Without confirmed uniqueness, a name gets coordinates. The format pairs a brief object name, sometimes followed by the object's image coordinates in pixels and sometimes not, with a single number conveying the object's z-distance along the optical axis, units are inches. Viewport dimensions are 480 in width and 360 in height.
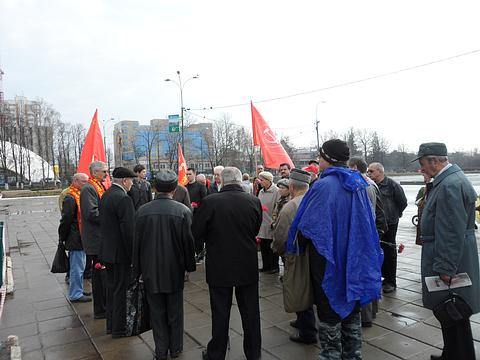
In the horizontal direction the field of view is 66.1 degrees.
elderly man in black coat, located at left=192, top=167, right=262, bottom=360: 130.4
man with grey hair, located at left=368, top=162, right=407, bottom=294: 216.6
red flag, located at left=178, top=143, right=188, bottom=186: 440.0
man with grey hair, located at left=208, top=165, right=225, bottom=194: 300.4
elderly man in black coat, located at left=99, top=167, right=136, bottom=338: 160.6
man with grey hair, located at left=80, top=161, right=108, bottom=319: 188.7
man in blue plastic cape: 107.7
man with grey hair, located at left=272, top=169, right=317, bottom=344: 146.0
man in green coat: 113.6
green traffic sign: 918.4
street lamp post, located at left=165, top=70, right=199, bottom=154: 1050.8
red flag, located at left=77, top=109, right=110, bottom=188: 268.1
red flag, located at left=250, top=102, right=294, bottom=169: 333.4
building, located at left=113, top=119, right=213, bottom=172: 2469.5
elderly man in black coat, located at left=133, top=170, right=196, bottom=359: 139.2
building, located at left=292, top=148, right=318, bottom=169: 3104.6
